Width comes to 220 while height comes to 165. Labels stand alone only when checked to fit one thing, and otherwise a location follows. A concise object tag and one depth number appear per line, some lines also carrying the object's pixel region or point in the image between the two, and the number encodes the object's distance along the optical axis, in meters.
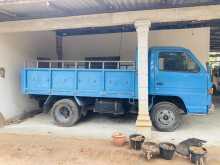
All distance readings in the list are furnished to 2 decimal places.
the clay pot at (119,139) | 3.98
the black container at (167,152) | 3.42
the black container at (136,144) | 3.77
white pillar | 4.33
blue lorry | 4.73
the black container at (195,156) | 3.29
